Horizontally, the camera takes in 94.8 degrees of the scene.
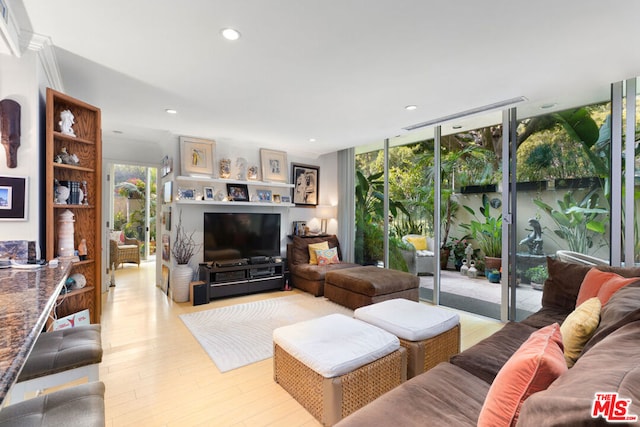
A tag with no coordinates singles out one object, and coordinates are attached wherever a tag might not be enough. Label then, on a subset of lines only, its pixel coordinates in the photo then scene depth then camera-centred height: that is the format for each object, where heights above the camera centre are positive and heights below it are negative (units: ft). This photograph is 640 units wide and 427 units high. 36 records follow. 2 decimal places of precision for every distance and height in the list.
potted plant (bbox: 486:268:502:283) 12.18 -2.65
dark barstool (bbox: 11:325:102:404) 4.42 -2.36
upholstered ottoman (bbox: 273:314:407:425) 5.63 -3.16
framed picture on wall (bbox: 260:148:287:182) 17.24 +2.81
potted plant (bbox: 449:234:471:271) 13.42 -1.64
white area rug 8.80 -4.27
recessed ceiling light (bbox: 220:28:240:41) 6.28 +3.87
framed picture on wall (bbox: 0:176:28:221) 6.66 +0.30
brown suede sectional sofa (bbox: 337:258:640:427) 2.02 -2.25
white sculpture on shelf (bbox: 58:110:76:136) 8.17 +2.50
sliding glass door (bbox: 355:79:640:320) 9.23 +0.52
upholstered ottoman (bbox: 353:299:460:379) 7.11 -2.96
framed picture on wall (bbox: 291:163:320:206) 18.72 +1.84
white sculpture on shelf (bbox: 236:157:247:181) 16.39 +2.45
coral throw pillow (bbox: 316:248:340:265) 16.39 -2.50
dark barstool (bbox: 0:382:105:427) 3.10 -2.20
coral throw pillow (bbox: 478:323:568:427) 2.94 -1.73
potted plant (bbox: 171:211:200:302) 13.91 -2.42
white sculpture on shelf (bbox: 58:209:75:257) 8.16 -0.67
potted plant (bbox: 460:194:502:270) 12.01 -0.89
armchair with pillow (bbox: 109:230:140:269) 19.72 -2.75
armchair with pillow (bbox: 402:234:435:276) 14.42 -2.00
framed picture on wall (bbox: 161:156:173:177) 14.79 +2.42
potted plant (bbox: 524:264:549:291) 10.81 -2.33
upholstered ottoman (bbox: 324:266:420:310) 12.12 -3.21
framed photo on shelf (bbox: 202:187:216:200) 15.17 +0.96
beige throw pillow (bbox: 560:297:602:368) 4.25 -1.80
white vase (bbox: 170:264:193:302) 13.88 -3.38
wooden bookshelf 8.59 +0.50
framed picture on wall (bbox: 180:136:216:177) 14.67 +2.85
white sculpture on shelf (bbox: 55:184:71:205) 8.14 +0.48
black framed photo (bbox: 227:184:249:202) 16.06 +1.07
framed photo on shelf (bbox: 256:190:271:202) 17.06 +0.97
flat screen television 14.89 -1.26
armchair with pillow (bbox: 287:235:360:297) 15.61 -2.70
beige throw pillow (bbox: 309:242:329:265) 16.60 -2.12
